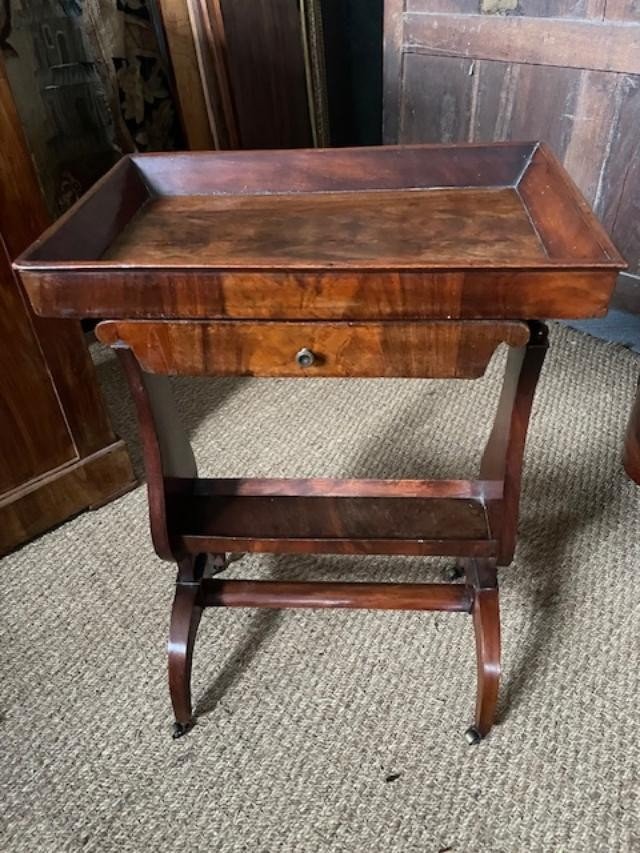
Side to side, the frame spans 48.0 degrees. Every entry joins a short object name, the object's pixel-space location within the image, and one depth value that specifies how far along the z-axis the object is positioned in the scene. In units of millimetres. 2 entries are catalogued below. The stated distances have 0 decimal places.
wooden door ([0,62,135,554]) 1180
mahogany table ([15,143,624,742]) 685
